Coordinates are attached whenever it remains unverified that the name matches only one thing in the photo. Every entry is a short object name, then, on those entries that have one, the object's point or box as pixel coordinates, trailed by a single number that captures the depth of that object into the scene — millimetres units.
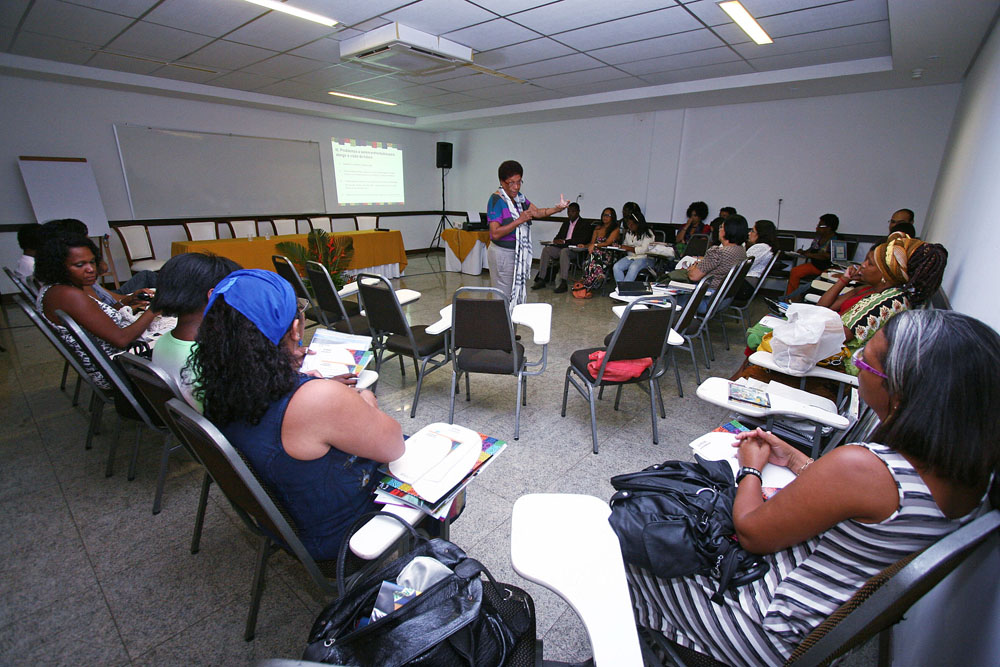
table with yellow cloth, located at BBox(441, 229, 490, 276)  7508
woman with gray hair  731
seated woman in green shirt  1654
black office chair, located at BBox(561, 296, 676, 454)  2264
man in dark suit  6918
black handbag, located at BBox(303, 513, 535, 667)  739
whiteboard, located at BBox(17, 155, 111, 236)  5367
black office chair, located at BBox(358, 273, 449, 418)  2637
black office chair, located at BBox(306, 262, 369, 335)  3012
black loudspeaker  9409
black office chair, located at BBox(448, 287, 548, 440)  2340
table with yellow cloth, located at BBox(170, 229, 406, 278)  5309
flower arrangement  4102
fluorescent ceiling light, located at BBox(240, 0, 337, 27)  3255
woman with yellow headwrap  1933
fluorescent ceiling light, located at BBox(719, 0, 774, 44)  3127
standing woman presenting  3619
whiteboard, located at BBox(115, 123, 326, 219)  6281
